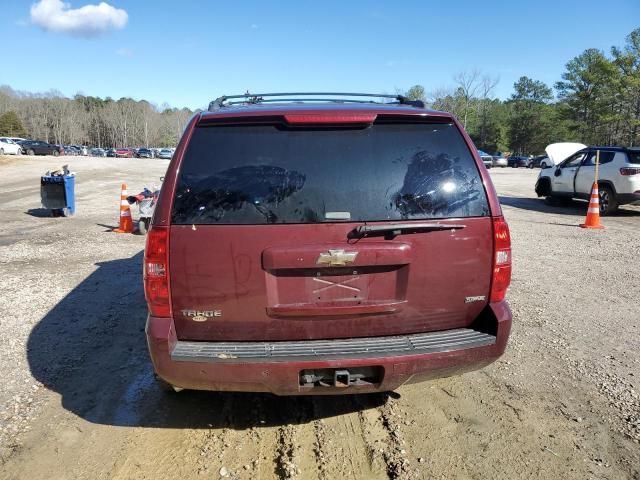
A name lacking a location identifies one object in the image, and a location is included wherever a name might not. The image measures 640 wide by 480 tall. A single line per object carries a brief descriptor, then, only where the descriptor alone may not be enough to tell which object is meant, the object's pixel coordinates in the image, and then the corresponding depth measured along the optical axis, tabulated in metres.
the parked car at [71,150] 83.68
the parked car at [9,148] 44.62
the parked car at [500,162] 60.34
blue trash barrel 11.82
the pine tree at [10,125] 104.56
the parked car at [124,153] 88.50
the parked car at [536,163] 55.34
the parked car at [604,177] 12.93
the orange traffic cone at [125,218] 10.23
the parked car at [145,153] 84.94
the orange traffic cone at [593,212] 11.41
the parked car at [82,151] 86.96
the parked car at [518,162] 60.18
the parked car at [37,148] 51.53
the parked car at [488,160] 53.33
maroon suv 2.71
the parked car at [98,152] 90.76
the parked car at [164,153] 77.54
